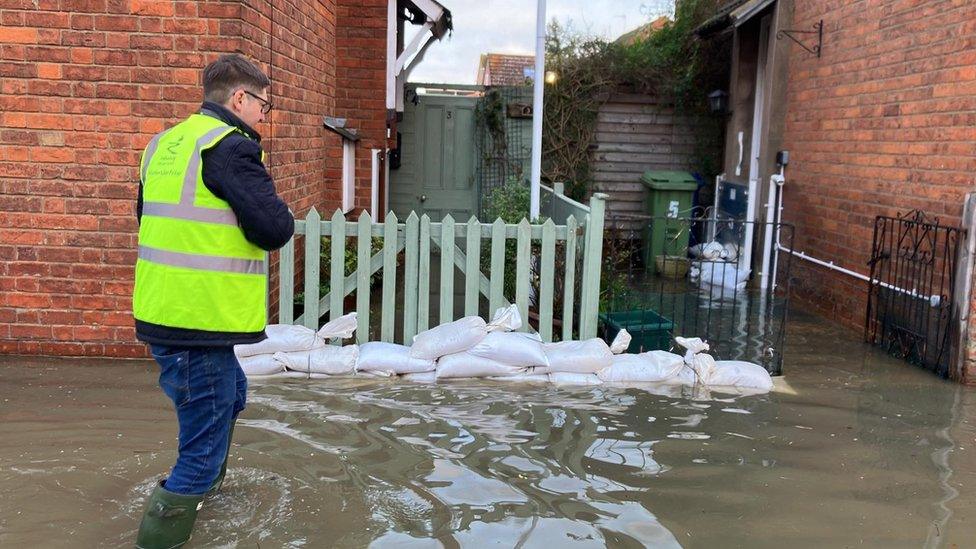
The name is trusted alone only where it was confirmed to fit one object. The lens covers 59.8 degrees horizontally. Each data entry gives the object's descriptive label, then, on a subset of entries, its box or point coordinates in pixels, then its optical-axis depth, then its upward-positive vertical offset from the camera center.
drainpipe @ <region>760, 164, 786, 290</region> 9.59 -0.17
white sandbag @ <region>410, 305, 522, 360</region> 5.53 -1.00
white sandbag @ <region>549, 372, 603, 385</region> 5.51 -1.23
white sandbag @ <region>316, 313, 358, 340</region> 5.66 -0.99
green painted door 11.62 +0.32
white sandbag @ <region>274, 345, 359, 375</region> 5.47 -1.17
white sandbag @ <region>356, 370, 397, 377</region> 5.52 -1.25
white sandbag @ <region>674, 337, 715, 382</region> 5.58 -1.09
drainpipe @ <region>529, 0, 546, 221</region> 7.21 +0.82
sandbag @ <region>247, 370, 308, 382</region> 5.48 -1.27
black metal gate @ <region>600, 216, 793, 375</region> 6.31 -1.03
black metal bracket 8.83 +1.74
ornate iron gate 6.24 -0.69
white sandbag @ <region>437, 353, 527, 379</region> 5.48 -1.17
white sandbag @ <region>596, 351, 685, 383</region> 5.57 -1.16
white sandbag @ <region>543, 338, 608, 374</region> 5.54 -1.11
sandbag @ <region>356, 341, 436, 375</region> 5.51 -1.17
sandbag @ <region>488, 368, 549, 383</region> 5.52 -1.24
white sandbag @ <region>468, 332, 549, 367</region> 5.47 -1.06
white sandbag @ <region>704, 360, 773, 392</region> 5.58 -1.20
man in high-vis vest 2.89 -0.32
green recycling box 6.20 -1.02
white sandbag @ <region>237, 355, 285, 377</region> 5.43 -1.21
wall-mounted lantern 11.23 +1.23
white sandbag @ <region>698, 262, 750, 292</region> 9.84 -0.96
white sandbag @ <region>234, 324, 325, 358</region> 5.48 -1.06
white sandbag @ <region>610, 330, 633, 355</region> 5.75 -1.02
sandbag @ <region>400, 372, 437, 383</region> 5.49 -1.26
